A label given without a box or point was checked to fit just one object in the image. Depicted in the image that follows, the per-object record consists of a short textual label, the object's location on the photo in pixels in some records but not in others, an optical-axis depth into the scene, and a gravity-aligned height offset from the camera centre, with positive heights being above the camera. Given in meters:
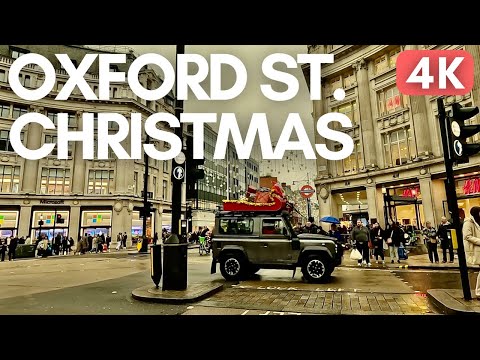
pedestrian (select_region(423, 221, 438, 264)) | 14.06 -1.04
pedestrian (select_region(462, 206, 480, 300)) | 6.04 -0.33
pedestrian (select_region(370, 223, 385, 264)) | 15.55 -0.77
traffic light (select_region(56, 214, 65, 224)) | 27.99 +1.04
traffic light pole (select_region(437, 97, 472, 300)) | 6.02 +0.58
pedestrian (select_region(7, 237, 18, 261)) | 22.73 -1.13
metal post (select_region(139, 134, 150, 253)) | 21.83 -0.51
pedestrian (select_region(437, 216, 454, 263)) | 13.96 -0.73
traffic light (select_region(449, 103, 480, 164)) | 6.01 +1.74
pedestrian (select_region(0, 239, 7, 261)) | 21.89 -1.22
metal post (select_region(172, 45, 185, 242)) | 7.89 +0.84
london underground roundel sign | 21.72 +2.36
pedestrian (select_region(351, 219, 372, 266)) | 14.18 -0.64
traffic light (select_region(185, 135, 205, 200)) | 8.17 +1.49
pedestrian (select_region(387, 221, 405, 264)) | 15.06 -0.77
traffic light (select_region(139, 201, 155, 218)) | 21.77 +1.29
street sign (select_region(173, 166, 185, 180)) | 8.11 +1.45
